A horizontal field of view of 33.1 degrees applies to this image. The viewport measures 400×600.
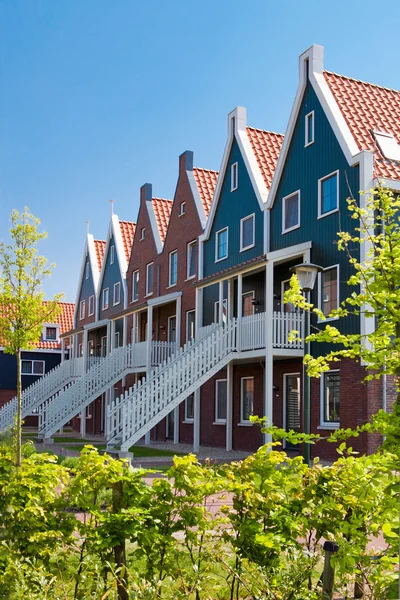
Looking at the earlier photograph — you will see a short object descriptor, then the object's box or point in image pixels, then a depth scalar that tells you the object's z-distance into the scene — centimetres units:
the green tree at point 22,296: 1603
